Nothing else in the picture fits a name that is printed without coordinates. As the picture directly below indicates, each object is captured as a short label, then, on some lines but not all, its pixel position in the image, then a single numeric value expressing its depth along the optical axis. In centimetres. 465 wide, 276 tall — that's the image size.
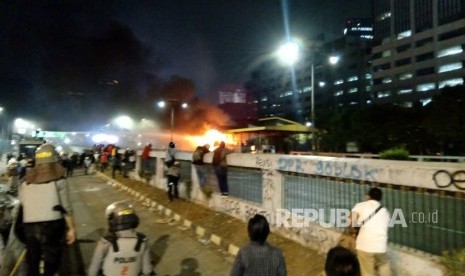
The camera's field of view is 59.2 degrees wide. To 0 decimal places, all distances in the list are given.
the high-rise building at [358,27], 10651
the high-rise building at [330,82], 8369
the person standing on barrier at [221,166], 1041
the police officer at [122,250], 286
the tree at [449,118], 3297
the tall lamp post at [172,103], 3509
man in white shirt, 450
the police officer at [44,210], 414
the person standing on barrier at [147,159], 1856
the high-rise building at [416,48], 5991
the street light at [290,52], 1459
